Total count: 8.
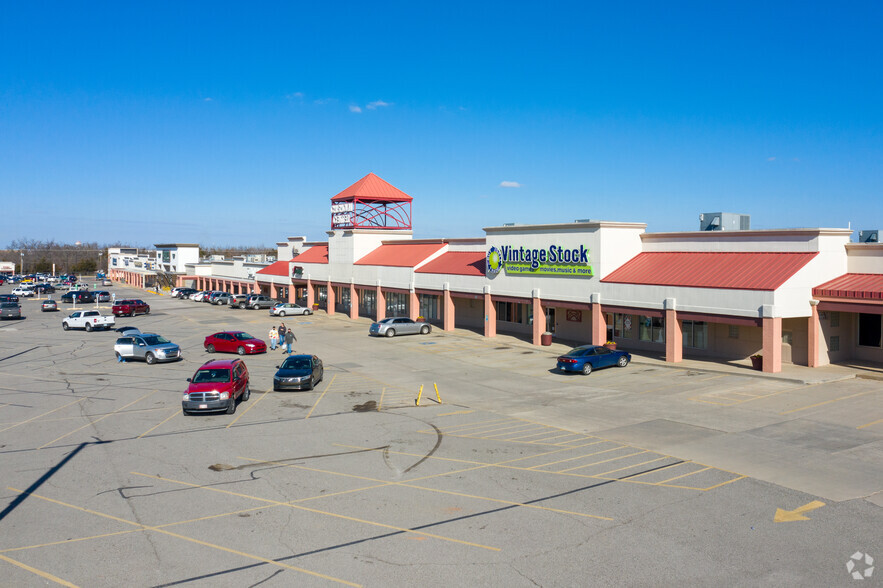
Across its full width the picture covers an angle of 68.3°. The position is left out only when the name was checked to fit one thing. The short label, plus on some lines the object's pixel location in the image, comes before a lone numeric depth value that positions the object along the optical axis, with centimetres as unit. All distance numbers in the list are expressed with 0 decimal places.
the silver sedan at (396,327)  4766
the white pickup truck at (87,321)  5272
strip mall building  3123
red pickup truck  6512
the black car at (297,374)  2733
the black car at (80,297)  8331
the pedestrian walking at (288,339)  3823
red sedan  3906
